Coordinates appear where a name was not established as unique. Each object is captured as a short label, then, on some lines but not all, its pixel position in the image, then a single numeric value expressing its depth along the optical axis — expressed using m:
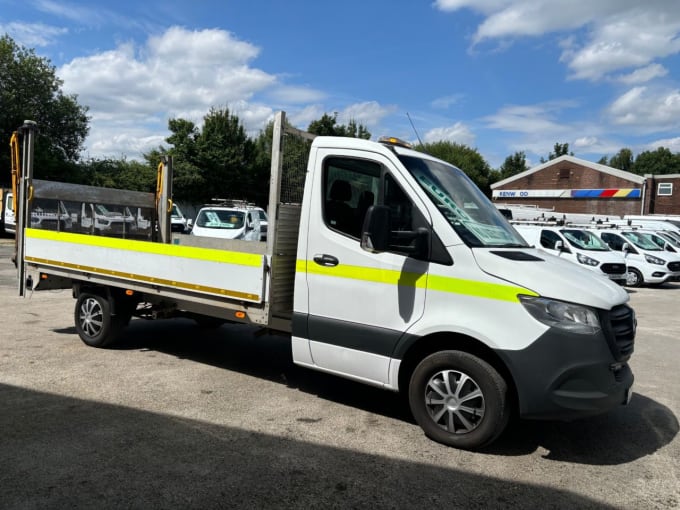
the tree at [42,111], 37.88
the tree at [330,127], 37.50
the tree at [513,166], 67.31
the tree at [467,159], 57.78
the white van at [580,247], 15.96
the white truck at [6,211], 24.58
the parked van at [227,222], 15.83
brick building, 42.44
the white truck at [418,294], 3.93
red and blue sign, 42.78
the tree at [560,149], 80.25
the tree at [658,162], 77.94
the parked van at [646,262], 17.44
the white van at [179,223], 20.48
